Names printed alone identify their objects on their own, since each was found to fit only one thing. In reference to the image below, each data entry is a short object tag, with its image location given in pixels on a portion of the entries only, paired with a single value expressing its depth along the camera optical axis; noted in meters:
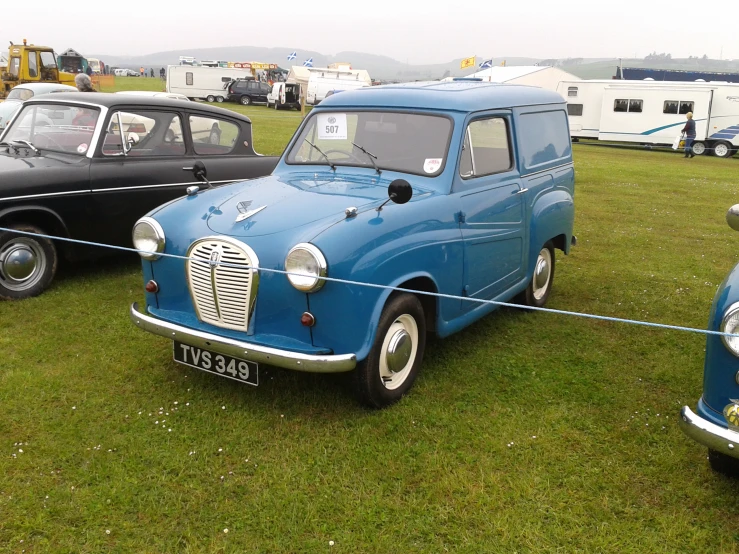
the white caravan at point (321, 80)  39.81
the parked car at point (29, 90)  14.43
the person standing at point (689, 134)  22.80
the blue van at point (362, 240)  3.53
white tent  29.08
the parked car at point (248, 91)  41.00
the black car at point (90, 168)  5.59
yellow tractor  25.31
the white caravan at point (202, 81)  40.97
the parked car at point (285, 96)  39.53
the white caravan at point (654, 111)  23.20
